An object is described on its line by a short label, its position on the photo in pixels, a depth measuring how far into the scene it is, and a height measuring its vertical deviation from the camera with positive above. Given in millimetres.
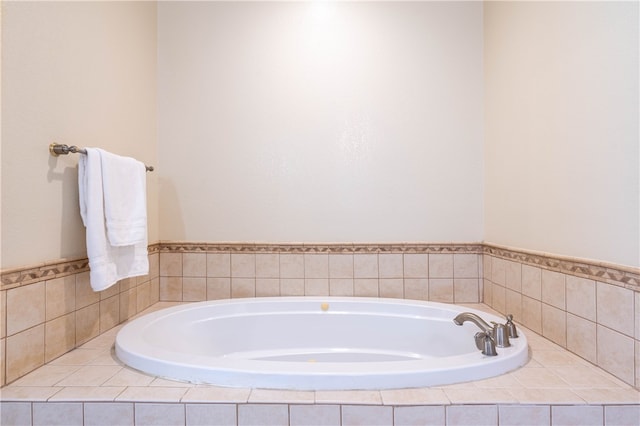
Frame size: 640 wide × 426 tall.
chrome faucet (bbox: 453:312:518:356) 1180 -465
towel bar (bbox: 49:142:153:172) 1258 +238
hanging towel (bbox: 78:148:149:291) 1334 -14
